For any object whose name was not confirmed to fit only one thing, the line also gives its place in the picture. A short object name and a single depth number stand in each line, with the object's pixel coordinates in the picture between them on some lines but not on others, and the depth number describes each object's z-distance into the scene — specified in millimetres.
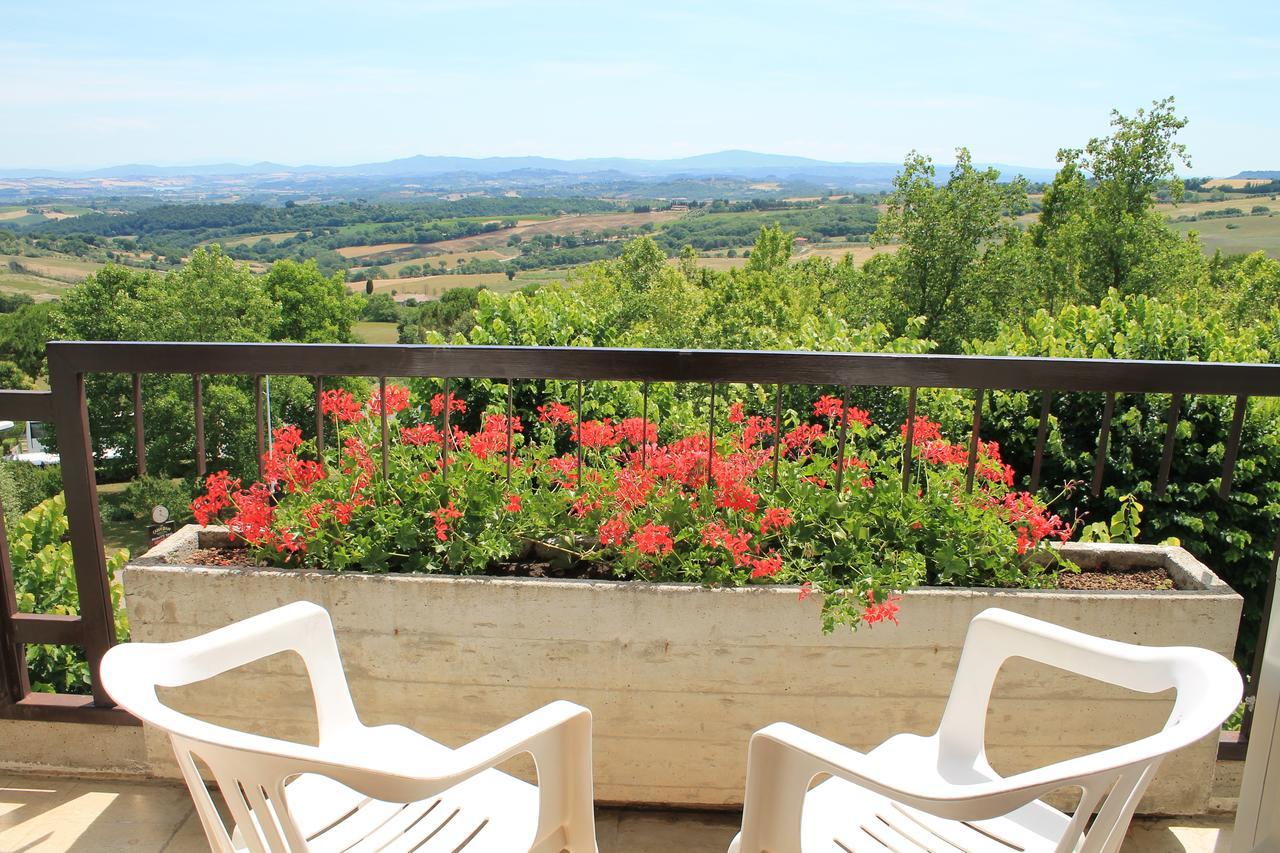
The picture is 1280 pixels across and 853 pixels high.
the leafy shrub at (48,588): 7145
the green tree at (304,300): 42719
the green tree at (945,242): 24047
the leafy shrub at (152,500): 31639
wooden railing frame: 1977
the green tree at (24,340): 41812
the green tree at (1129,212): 23047
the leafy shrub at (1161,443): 7387
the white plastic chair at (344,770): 1077
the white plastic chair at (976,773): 1067
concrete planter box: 1948
